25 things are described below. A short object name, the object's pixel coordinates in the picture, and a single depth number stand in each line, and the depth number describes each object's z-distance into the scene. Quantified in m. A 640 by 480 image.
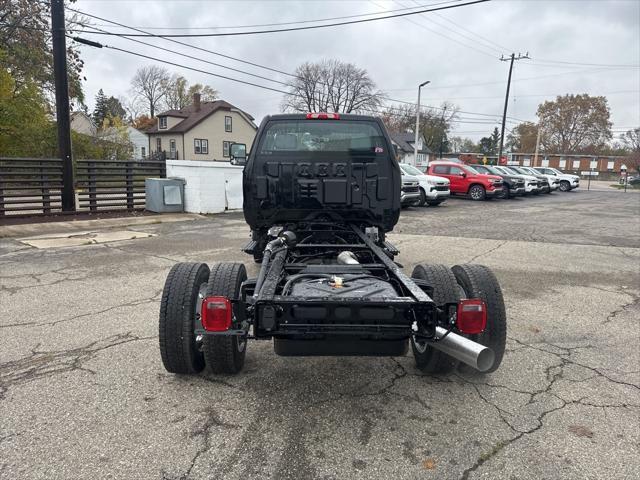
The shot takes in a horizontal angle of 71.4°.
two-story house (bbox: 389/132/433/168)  75.25
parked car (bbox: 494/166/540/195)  24.59
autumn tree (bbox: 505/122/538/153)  95.44
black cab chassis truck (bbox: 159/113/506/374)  2.59
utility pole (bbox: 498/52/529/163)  40.53
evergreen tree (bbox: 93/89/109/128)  80.88
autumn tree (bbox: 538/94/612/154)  82.25
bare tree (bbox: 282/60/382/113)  57.34
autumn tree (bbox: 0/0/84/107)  19.19
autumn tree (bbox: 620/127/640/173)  63.62
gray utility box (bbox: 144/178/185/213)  13.52
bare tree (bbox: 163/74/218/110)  74.00
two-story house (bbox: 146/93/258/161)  50.56
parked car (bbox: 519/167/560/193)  29.12
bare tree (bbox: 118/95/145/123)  76.94
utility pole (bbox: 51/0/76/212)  12.05
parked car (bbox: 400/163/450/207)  17.52
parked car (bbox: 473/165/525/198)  23.39
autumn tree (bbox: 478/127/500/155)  103.87
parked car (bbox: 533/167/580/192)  32.78
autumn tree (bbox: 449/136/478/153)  104.62
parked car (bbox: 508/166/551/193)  26.66
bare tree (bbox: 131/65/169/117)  73.69
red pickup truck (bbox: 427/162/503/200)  21.30
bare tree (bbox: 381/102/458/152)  80.25
